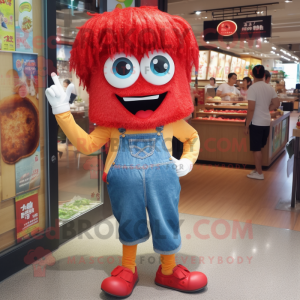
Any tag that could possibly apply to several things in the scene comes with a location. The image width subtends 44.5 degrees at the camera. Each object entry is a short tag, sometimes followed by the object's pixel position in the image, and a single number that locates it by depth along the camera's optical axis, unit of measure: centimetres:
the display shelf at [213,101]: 705
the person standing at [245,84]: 921
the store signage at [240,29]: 757
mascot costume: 210
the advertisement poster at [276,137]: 645
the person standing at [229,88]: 820
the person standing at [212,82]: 1205
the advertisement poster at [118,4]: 348
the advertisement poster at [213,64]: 1527
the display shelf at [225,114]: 642
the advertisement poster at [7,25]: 238
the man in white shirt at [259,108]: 532
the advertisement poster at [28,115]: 258
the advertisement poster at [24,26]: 252
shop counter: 620
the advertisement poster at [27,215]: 268
